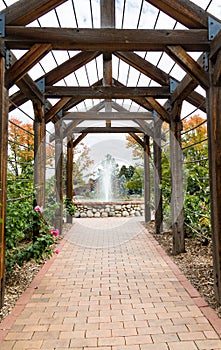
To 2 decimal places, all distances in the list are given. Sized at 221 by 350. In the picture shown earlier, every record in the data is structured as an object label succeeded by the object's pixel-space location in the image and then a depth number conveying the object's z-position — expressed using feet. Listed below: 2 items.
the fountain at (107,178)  41.96
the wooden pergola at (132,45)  8.87
